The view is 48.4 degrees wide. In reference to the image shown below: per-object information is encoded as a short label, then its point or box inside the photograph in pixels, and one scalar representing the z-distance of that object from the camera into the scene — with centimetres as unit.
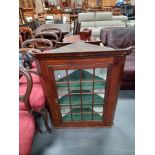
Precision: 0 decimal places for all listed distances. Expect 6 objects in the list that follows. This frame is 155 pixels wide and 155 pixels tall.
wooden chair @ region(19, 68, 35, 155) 94
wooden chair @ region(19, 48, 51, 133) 128
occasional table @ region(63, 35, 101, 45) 250
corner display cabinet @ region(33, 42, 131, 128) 122
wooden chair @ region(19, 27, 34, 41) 274
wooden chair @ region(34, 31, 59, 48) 253
